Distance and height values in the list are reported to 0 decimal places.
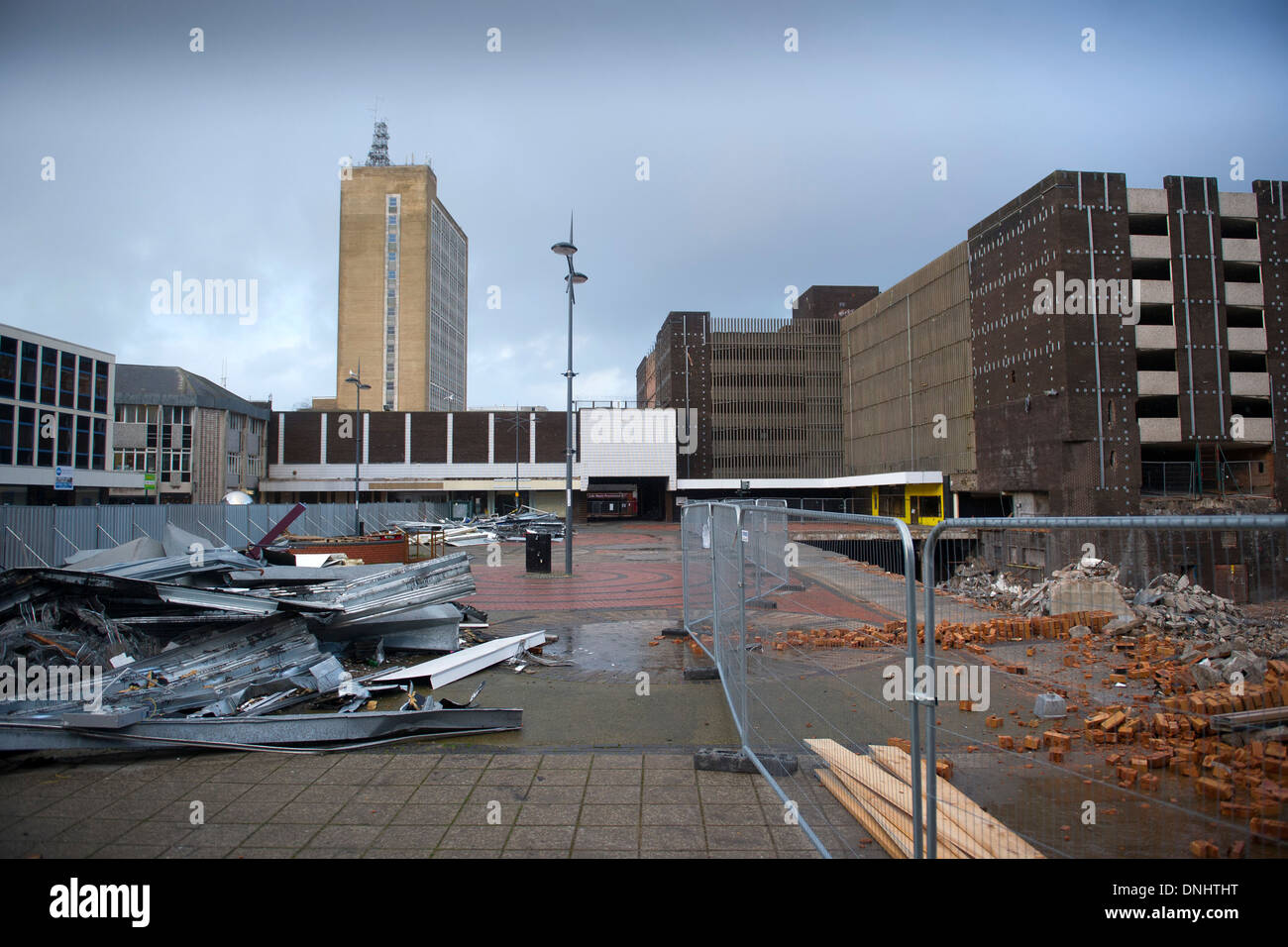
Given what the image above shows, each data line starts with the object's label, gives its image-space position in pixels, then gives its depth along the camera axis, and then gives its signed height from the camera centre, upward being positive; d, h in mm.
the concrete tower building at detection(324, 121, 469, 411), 106188 +33742
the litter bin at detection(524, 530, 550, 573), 18469 -1405
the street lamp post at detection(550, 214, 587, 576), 17828 +6039
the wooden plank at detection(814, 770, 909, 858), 3684 -1867
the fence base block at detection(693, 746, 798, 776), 4949 -1924
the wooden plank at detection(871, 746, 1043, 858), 3128 -1595
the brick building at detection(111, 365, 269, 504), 52219 +4851
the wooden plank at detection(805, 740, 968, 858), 3324 -1687
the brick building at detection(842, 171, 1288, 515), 34875 +7894
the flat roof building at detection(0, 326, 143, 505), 39844 +5074
